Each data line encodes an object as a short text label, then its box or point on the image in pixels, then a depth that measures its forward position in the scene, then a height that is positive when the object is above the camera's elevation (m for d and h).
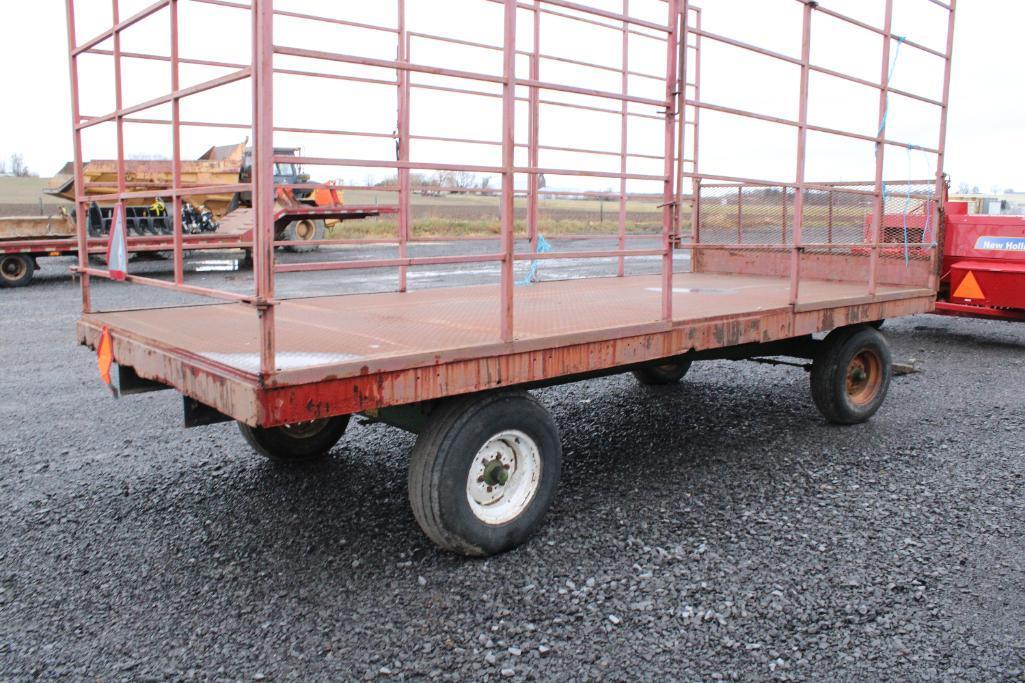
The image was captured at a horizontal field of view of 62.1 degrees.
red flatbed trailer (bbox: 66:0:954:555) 3.13 -0.44
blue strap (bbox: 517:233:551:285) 5.25 -0.19
